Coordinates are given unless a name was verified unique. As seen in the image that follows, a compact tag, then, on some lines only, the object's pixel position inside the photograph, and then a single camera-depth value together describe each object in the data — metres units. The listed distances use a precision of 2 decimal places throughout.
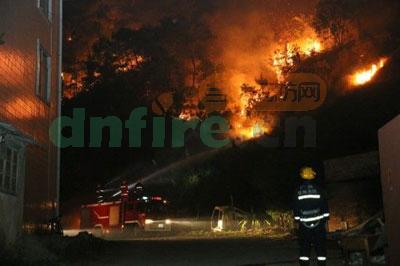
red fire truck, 27.06
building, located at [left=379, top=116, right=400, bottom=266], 7.38
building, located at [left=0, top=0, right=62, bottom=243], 12.49
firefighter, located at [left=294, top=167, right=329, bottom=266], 10.13
